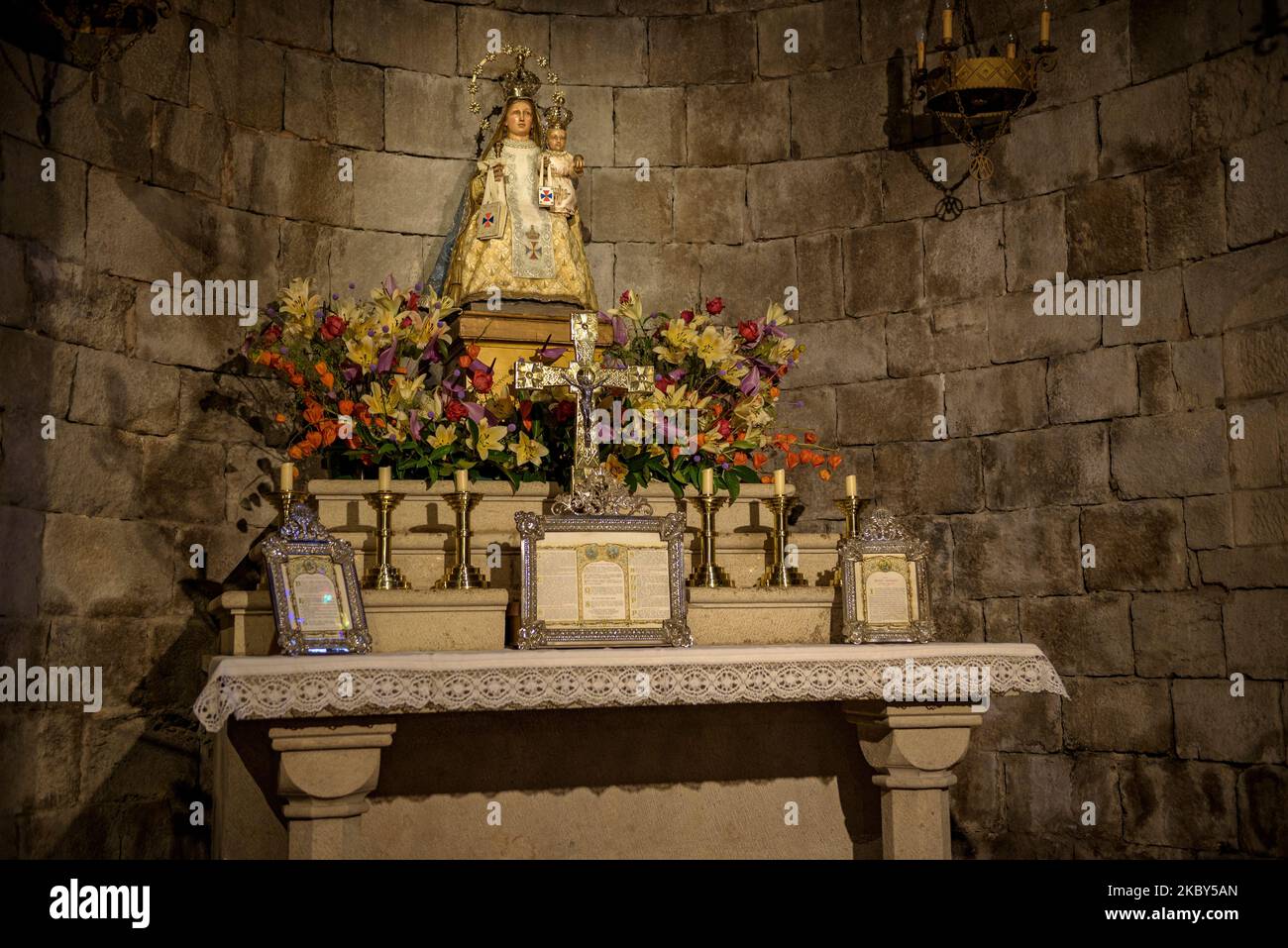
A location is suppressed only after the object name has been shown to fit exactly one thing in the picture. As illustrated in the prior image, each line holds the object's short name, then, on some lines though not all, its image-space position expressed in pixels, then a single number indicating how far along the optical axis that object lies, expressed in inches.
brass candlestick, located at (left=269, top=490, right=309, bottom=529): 186.4
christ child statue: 249.6
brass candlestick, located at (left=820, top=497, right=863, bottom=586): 201.8
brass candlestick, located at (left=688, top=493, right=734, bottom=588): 201.0
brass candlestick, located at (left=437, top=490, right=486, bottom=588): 189.9
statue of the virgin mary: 244.5
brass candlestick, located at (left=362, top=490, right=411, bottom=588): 188.5
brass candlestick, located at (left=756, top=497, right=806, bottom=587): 203.6
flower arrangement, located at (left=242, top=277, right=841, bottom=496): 207.6
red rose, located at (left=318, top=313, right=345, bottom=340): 211.9
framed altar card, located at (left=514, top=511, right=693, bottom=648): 179.0
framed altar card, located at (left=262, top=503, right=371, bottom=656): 170.4
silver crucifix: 196.5
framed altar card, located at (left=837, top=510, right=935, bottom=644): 189.8
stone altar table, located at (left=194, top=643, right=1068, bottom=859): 158.4
